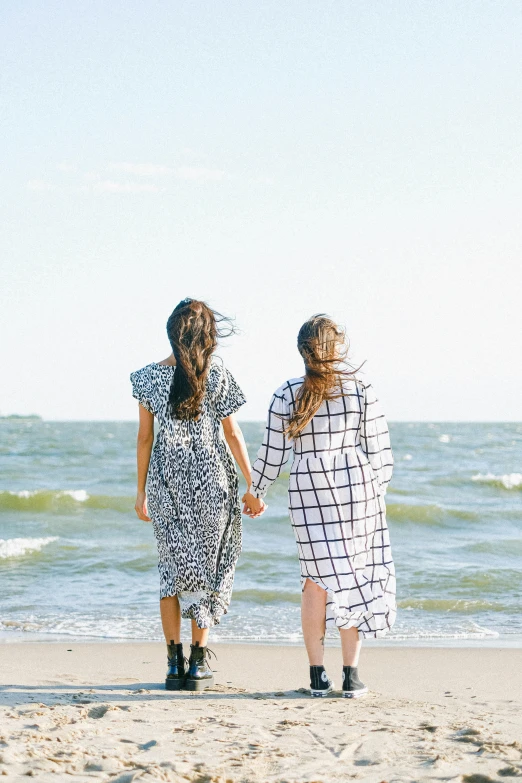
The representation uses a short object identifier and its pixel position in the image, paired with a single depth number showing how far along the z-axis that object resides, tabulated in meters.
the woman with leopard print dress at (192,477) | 4.17
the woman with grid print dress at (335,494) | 3.91
